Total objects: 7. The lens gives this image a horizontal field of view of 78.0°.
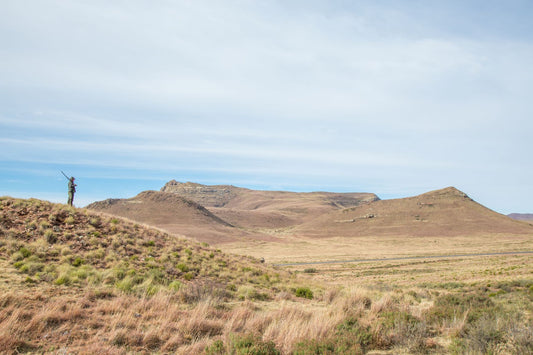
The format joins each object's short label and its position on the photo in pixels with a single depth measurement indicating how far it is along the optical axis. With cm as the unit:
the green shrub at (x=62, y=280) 1166
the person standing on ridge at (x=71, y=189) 2284
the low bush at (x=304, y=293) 1601
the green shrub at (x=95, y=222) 1986
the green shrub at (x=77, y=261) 1452
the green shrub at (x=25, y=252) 1405
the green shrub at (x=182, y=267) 1711
